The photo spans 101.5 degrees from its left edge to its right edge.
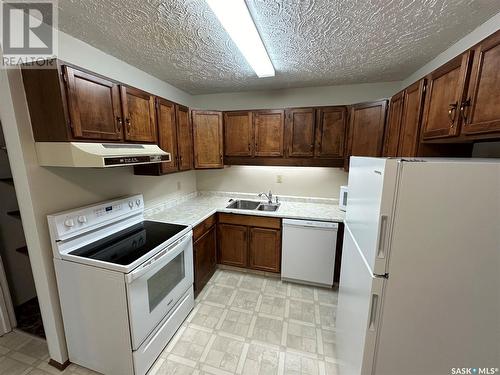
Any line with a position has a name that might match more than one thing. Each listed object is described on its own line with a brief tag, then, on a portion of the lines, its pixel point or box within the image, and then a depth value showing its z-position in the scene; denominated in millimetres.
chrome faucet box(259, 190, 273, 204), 3145
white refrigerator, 820
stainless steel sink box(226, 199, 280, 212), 3076
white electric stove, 1403
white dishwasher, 2441
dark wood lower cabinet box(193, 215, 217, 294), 2332
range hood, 1327
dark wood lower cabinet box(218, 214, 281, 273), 2662
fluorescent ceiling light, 1176
